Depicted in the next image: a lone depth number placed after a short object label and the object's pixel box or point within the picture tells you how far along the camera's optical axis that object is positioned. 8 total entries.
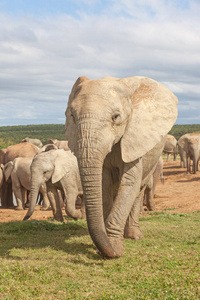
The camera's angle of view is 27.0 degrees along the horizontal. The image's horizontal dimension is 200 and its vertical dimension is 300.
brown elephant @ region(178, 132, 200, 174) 24.14
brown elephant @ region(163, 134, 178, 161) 33.00
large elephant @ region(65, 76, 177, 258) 5.23
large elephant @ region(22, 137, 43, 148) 27.35
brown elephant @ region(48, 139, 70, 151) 22.08
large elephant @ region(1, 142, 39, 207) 17.12
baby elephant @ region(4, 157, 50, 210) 14.94
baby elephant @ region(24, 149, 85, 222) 10.30
